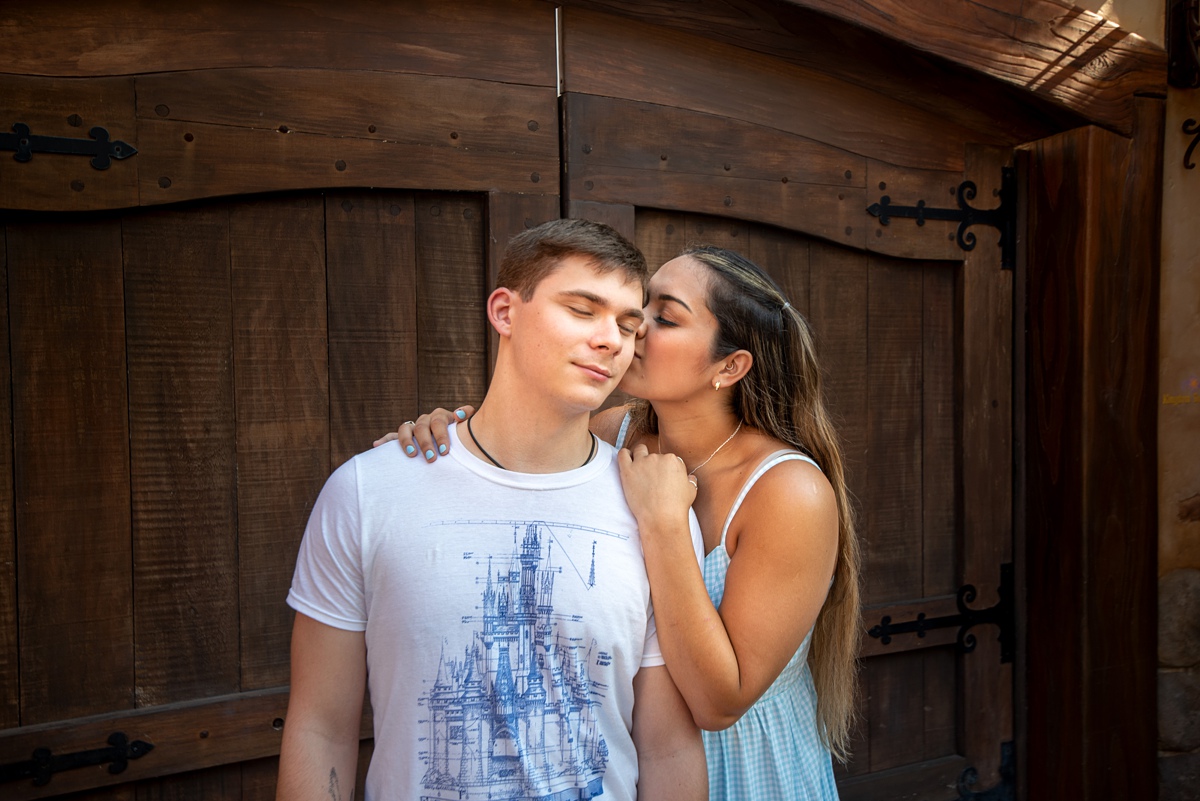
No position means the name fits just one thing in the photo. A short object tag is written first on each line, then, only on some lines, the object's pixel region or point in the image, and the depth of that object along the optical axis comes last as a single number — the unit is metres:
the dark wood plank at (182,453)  1.79
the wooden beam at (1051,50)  2.42
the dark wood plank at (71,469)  1.70
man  1.24
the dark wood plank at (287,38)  1.67
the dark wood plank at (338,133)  1.77
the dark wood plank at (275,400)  1.88
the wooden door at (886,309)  2.30
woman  1.38
